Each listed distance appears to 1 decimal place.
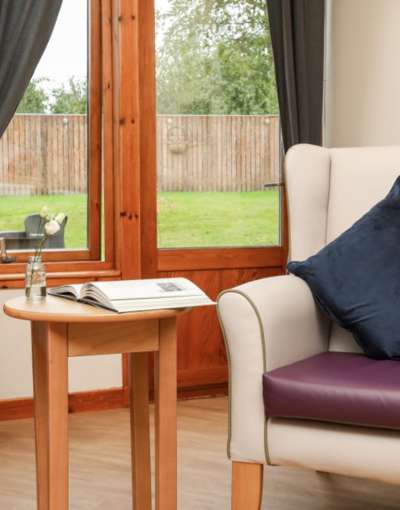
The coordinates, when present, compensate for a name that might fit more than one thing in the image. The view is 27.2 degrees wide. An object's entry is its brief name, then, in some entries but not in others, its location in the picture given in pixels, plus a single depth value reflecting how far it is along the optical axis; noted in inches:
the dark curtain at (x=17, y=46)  126.1
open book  75.7
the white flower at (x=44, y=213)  86.7
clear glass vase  82.8
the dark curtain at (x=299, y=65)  143.5
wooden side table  74.5
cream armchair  75.0
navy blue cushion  86.7
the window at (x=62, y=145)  134.4
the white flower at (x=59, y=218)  88.1
